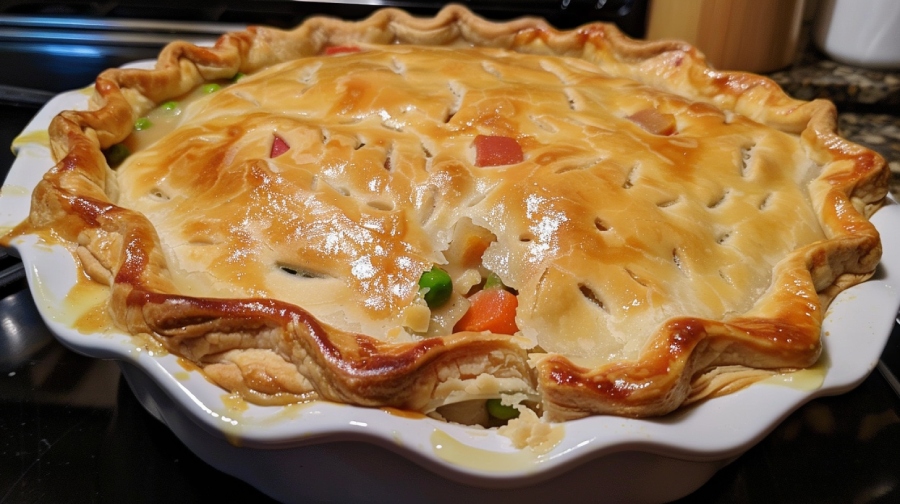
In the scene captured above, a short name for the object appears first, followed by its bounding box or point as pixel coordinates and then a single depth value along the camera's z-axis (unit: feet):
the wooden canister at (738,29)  1.35
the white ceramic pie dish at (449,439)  0.53
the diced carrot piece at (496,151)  0.78
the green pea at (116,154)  0.90
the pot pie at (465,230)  0.59
